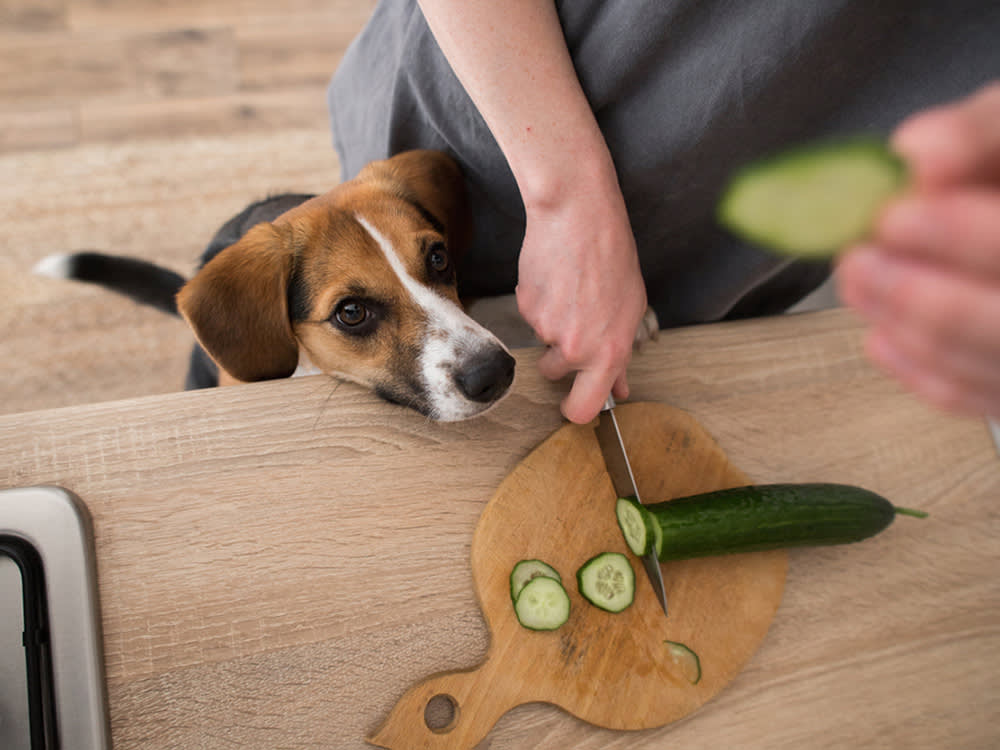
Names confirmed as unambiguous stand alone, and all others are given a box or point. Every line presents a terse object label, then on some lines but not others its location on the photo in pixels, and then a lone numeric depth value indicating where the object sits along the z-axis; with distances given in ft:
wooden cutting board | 2.26
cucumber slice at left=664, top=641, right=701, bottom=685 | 2.33
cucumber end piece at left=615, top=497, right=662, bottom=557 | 2.31
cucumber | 2.30
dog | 2.47
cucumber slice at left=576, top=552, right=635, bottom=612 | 2.33
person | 2.19
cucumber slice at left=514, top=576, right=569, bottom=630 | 2.29
